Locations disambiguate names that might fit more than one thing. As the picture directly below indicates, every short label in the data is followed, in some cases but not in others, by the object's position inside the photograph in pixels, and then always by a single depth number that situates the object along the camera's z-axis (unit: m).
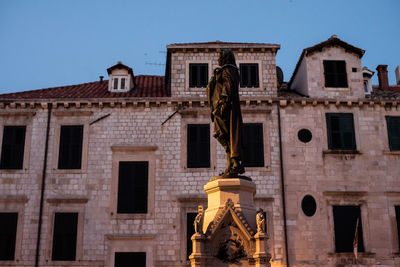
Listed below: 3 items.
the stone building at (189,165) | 22.12
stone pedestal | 8.51
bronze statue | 9.66
